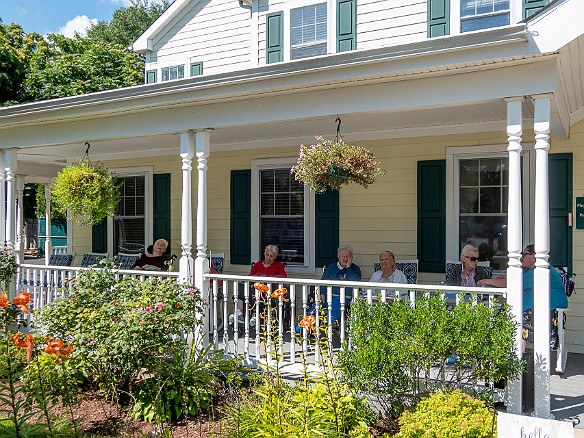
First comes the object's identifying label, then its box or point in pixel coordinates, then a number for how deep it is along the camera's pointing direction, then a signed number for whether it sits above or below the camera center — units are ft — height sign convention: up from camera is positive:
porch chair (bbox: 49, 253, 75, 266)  32.09 -2.25
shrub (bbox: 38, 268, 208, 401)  14.28 -2.75
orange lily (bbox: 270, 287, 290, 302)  12.81 -1.69
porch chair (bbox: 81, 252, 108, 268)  30.86 -2.01
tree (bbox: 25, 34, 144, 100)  62.28 +18.41
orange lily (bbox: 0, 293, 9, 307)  11.58 -1.71
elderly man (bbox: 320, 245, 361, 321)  20.93 -1.84
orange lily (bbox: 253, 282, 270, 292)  12.83 -1.57
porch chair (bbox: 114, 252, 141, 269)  28.17 -1.98
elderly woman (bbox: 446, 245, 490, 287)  19.13 -1.80
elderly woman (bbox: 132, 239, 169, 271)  26.00 -1.75
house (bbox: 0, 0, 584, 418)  13.67 +3.45
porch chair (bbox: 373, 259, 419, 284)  21.86 -1.86
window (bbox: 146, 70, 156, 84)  34.37 +9.18
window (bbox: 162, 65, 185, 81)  32.46 +9.02
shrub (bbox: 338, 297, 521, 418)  12.02 -2.76
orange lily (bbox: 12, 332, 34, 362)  10.62 -2.39
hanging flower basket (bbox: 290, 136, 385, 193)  16.55 +1.73
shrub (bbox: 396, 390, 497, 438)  10.77 -3.99
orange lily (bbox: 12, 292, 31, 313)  11.34 -1.65
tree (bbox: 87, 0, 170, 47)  98.48 +35.79
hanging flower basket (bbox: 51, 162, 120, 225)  21.72 +1.22
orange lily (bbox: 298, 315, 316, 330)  11.65 -2.15
